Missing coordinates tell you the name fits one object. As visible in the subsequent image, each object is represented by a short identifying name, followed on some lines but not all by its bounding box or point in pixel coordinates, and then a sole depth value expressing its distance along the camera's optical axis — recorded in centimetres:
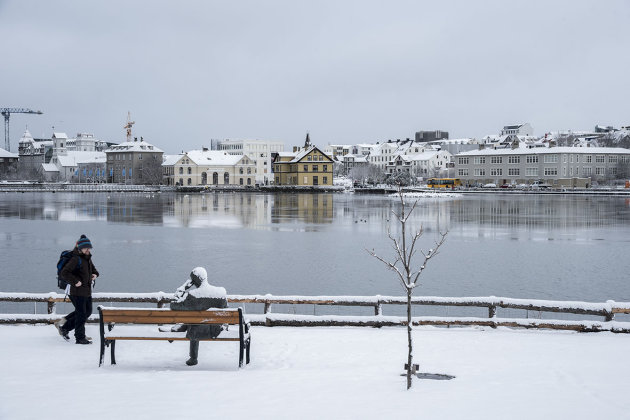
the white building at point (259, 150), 18876
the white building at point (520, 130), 19550
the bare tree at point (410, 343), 721
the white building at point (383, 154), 17512
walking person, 914
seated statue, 823
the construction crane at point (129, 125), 19195
